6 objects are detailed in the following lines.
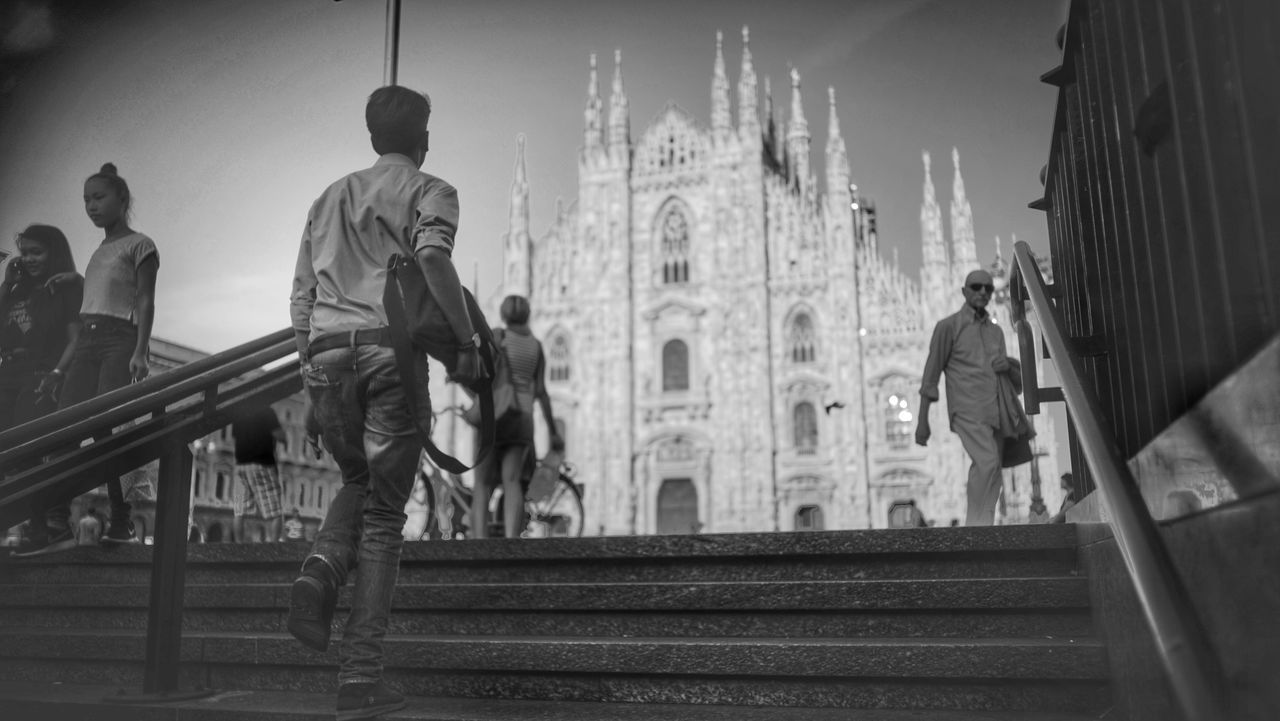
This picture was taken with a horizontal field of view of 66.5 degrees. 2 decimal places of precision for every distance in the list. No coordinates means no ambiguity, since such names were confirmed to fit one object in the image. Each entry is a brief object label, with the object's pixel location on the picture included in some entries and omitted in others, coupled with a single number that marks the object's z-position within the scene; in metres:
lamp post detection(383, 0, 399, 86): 4.96
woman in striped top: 5.70
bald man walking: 5.46
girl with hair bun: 4.50
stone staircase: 2.45
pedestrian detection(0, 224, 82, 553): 4.77
